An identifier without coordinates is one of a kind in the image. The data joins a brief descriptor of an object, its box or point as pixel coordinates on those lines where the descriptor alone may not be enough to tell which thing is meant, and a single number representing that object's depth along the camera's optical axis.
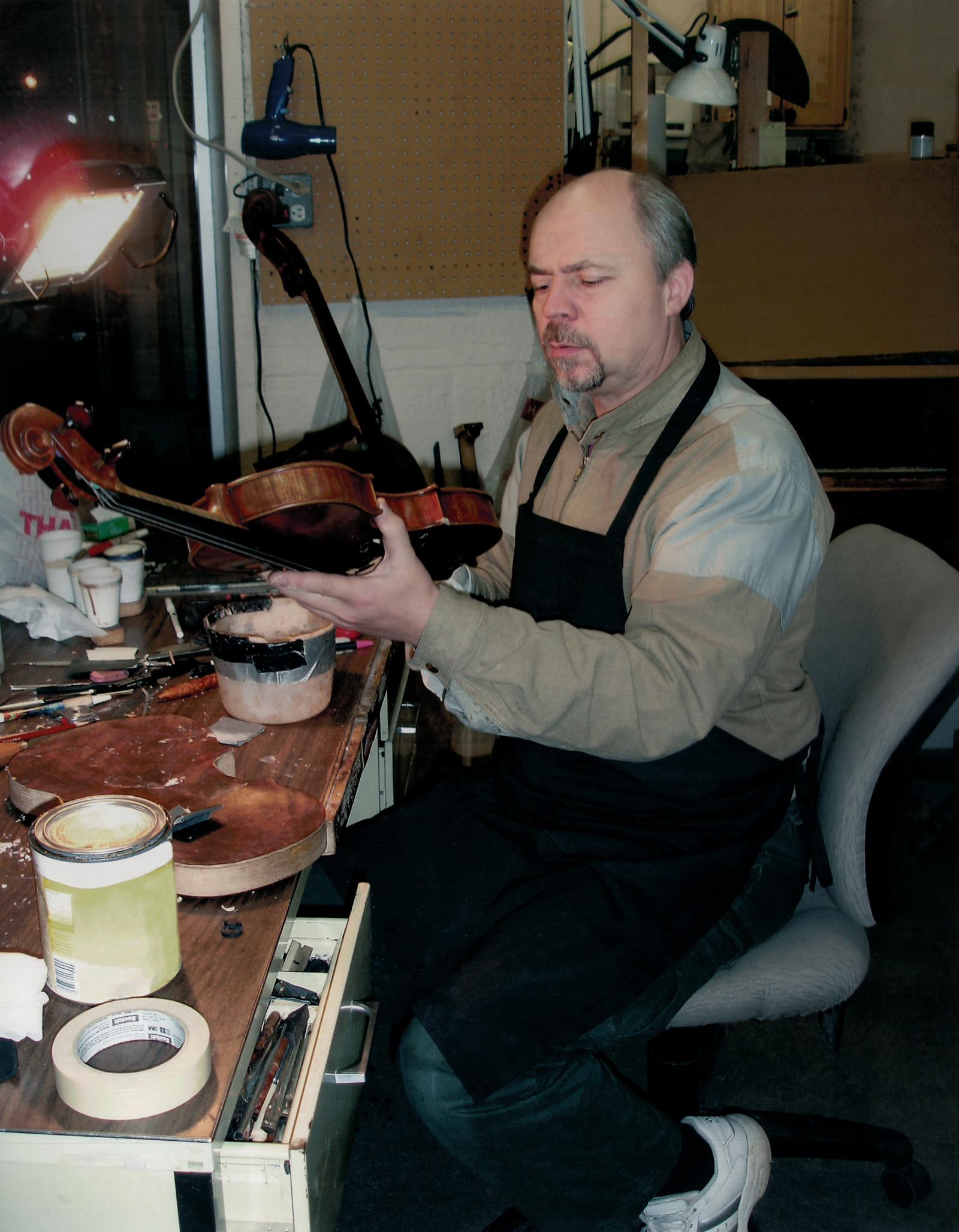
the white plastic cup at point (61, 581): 2.06
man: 1.27
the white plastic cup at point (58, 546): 2.10
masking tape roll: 0.80
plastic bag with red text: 2.09
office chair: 1.41
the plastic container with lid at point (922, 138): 2.82
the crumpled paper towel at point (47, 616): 1.91
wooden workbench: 0.82
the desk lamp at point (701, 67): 2.57
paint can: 0.87
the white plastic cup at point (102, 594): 1.95
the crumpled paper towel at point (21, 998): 0.88
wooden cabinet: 3.16
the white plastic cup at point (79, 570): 1.99
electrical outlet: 2.73
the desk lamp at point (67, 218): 1.63
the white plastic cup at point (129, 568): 2.04
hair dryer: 2.56
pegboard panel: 2.66
